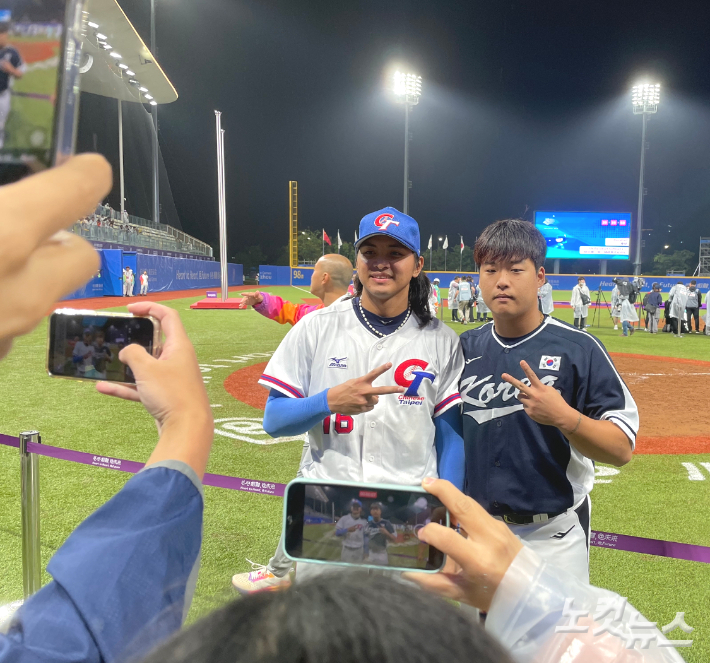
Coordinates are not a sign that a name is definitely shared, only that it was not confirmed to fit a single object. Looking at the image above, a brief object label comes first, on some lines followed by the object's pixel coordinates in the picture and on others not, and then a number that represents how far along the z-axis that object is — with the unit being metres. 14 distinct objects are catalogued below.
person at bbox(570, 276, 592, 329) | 18.56
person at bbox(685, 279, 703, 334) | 19.12
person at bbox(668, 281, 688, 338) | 18.47
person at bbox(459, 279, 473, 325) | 20.41
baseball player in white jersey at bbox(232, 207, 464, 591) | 2.18
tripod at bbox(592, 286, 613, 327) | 30.68
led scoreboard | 39.00
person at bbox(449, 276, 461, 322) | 21.38
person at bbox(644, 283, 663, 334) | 19.53
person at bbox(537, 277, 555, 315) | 19.23
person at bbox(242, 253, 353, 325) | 4.87
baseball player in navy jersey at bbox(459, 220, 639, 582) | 2.28
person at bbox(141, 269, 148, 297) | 25.35
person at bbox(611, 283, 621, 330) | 20.11
